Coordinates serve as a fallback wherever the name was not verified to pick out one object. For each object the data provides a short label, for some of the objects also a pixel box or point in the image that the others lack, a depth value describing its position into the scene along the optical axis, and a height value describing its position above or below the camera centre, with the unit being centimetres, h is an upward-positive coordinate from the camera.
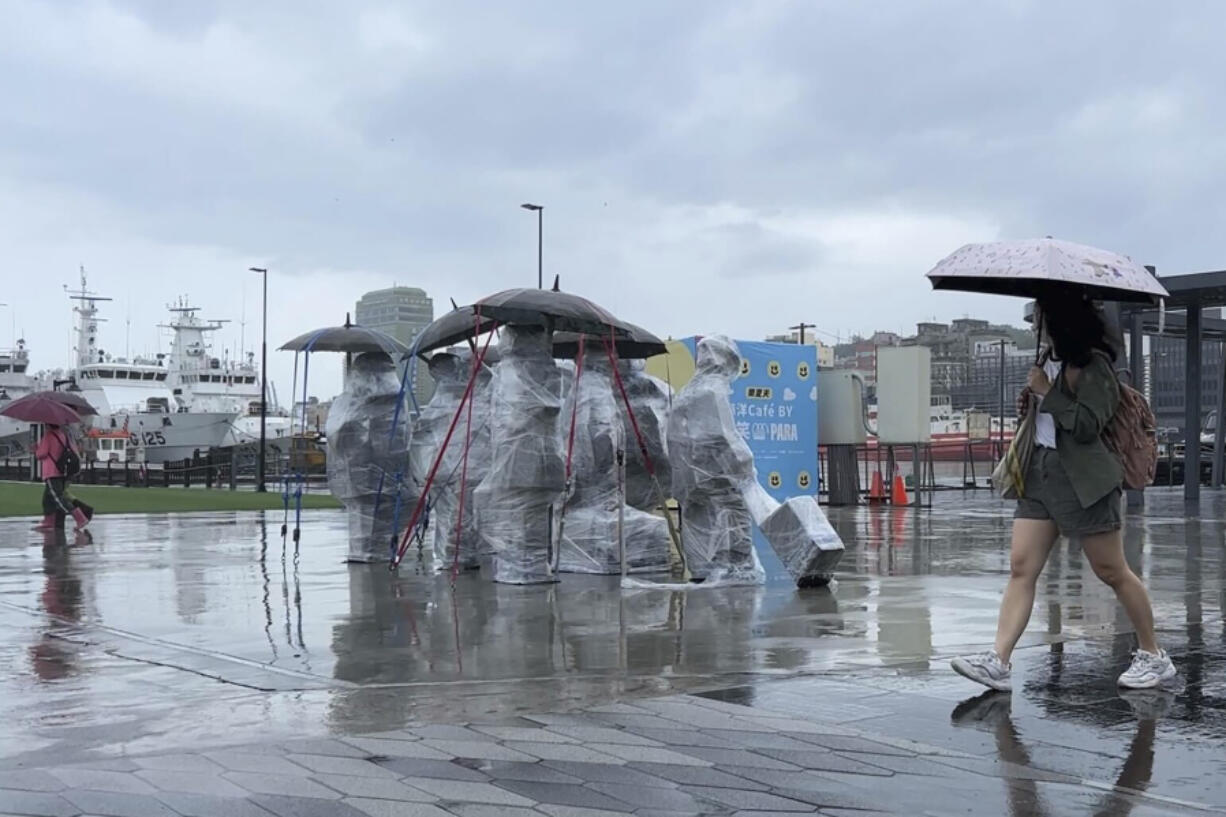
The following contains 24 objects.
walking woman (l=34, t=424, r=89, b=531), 1792 -30
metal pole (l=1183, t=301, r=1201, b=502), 2422 +76
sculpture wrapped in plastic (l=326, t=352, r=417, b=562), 1316 -3
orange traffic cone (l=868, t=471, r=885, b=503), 2631 -80
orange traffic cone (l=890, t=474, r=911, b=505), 2488 -81
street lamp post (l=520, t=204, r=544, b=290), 3716 +607
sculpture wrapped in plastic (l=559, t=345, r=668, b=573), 1231 -52
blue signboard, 1923 +54
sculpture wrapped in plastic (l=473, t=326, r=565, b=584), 1119 -10
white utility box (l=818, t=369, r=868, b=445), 2397 +71
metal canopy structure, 2230 +216
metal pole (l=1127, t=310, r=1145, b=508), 2331 +186
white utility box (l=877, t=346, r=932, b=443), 2338 +96
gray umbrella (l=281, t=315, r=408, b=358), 1322 +104
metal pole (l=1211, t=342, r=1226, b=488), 3178 -2
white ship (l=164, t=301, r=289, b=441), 7400 +380
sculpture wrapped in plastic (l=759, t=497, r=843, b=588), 1041 -71
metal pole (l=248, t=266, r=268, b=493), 4569 +313
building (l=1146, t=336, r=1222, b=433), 8637 +471
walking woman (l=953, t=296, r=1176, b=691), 596 -17
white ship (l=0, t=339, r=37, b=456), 7144 +342
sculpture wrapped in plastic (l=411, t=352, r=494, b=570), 1283 -17
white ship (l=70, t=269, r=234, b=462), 6781 +236
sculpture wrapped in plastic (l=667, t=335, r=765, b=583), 1097 -18
